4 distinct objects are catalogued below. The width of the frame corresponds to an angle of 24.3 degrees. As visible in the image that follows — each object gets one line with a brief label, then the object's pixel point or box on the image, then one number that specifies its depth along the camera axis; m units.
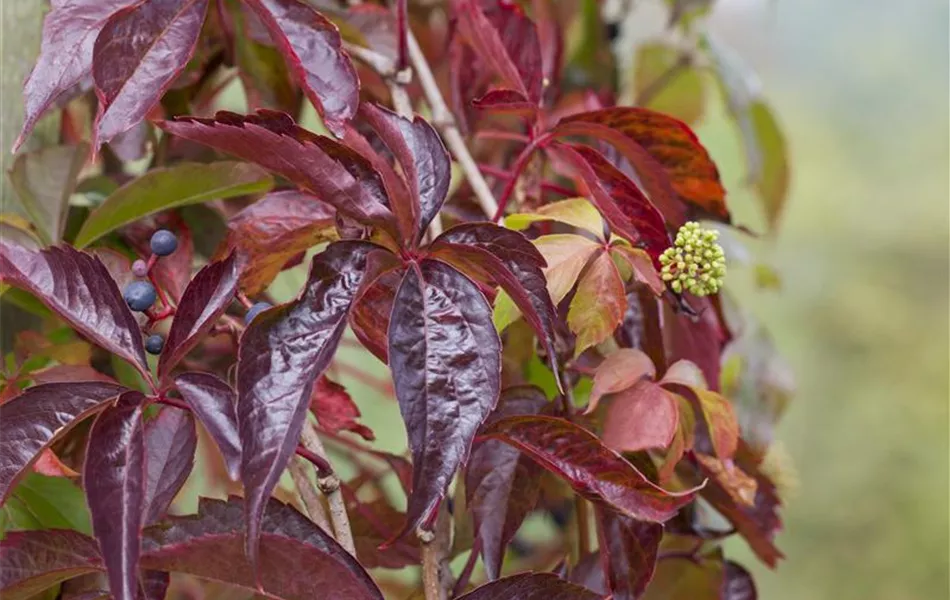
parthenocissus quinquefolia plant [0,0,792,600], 0.44
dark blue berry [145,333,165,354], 0.49
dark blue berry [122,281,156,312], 0.48
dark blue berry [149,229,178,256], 0.50
